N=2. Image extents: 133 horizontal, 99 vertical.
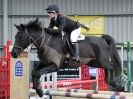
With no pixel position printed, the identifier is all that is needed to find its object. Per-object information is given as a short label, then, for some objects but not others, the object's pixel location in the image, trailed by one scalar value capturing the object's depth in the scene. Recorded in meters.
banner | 28.14
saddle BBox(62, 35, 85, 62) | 9.39
